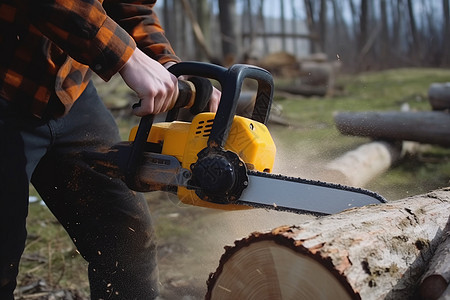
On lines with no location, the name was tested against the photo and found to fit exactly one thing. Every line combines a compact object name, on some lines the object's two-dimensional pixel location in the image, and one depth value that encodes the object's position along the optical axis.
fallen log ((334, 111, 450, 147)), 5.93
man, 1.52
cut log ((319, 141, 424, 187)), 3.81
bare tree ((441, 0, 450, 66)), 21.33
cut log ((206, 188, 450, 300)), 1.33
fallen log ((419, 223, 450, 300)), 1.40
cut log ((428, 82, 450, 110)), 6.46
